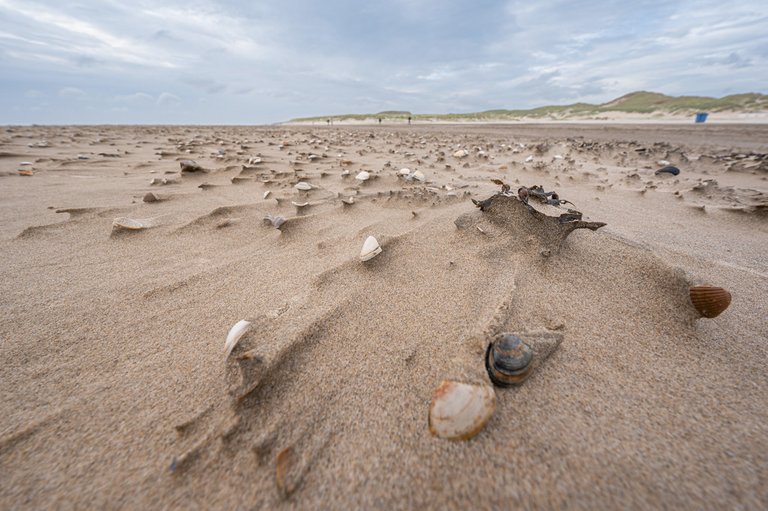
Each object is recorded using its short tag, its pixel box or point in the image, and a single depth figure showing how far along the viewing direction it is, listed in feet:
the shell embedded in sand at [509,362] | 0.55
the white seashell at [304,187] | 1.76
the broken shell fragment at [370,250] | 0.96
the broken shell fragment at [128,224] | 1.26
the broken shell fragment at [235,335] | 0.64
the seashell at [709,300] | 0.67
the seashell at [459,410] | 0.48
